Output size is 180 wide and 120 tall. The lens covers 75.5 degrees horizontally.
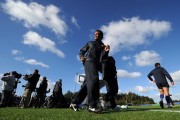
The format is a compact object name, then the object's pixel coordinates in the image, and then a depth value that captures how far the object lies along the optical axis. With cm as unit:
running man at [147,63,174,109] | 582
